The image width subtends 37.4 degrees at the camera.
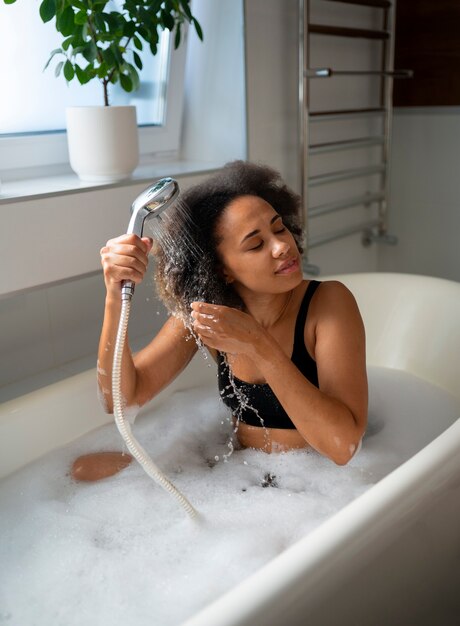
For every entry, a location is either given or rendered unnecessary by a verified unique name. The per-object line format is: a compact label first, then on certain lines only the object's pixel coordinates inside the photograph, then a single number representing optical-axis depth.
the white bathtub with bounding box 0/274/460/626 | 0.85
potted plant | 1.69
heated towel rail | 2.35
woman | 1.22
